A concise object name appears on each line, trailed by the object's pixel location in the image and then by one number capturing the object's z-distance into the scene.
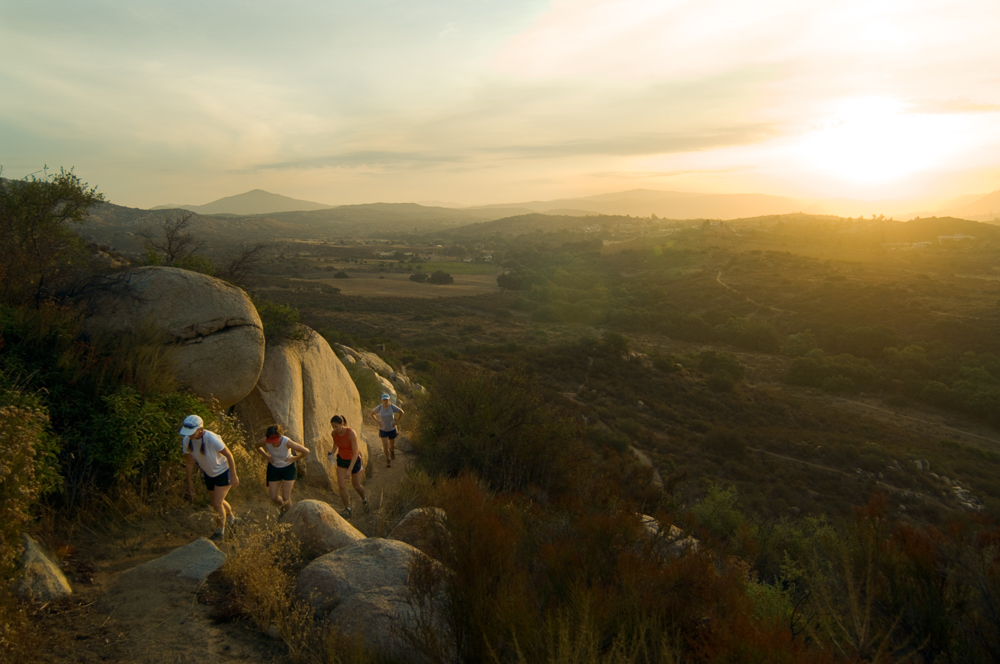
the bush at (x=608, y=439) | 20.13
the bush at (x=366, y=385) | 16.12
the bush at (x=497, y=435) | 10.07
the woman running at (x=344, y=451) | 8.21
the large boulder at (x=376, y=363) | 20.97
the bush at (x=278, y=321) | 9.52
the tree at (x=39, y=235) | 7.20
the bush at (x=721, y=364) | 33.97
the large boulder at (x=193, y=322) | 7.35
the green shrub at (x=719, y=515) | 10.60
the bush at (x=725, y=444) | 21.66
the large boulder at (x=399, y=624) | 3.56
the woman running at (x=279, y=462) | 7.01
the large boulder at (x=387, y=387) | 16.70
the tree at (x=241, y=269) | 10.32
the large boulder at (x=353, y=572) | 4.63
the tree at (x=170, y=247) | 9.78
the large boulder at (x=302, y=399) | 8.76
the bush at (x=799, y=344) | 40.31
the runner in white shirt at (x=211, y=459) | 5.95
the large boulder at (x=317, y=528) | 5.73
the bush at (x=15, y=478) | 3.89
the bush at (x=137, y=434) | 5.79
